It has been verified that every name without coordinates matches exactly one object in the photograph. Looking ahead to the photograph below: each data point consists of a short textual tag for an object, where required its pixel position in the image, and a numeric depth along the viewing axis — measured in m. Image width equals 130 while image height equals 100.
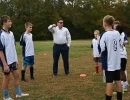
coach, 10.12
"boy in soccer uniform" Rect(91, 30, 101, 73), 10.23
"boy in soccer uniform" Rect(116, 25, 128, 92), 6.70
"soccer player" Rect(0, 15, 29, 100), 6.22
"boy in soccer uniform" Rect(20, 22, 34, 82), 9.12
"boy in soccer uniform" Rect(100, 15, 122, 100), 5.54
